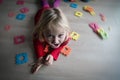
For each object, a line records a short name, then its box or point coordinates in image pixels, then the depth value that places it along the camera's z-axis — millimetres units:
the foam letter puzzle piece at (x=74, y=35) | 1454
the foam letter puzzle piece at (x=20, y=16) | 1549
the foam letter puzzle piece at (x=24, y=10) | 1603
